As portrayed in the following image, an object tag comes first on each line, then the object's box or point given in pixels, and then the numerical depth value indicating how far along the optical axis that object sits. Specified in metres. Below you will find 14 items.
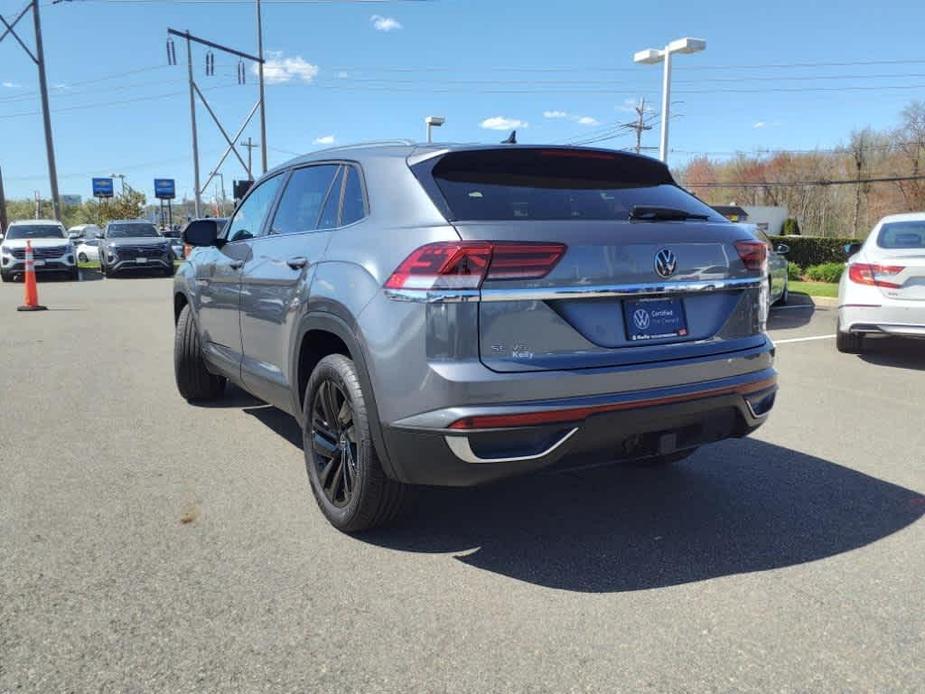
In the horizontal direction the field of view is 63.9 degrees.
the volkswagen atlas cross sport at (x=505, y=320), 2.75
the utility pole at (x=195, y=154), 36.06
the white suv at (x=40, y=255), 20.27
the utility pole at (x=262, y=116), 30.24
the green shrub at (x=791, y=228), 50.44
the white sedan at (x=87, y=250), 32.69
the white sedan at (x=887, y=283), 7.30
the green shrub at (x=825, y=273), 18.36
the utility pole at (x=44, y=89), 28.73
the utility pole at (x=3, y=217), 35.33
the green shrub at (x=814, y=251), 23.20
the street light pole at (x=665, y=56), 15.92
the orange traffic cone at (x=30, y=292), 12.93
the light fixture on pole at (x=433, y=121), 21.42
